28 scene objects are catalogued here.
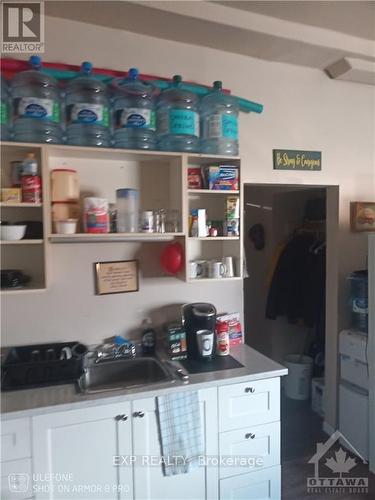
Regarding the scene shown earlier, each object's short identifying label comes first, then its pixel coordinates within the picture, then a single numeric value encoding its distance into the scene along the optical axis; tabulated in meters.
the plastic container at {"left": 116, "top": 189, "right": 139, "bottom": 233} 1.73
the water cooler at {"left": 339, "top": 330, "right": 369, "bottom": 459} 2.23
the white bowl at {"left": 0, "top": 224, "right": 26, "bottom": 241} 1.55
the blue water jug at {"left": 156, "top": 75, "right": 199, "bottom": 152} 1.78
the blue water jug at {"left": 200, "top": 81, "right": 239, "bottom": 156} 1.84
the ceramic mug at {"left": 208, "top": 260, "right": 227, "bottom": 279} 1.93
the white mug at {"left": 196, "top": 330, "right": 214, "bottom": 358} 1.84
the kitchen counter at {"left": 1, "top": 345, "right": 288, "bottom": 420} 1.41
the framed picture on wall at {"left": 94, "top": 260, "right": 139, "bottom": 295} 1.88
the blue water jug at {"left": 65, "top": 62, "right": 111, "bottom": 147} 1.65
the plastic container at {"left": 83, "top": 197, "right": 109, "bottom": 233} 1.65
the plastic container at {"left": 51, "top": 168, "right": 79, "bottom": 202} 1.68
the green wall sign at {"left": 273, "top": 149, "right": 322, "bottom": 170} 2.16
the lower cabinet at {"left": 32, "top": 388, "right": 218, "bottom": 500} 1.44
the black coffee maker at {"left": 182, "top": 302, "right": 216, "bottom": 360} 1.86
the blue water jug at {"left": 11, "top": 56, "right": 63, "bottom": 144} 1.59
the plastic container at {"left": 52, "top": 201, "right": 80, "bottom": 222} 1.67
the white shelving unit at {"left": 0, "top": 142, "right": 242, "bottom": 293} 1.61
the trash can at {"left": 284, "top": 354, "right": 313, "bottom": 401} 3.03
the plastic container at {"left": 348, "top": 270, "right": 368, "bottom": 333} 2.27
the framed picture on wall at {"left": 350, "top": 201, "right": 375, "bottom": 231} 2.38
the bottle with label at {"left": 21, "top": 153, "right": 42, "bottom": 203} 1.58
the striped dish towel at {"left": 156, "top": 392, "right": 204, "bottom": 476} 1.57
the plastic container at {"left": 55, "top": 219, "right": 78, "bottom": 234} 1.62
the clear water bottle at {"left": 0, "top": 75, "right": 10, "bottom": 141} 1.58
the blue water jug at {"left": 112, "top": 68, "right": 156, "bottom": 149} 1.72
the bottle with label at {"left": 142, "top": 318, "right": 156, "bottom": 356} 1.94
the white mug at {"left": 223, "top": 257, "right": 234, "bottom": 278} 1.96
